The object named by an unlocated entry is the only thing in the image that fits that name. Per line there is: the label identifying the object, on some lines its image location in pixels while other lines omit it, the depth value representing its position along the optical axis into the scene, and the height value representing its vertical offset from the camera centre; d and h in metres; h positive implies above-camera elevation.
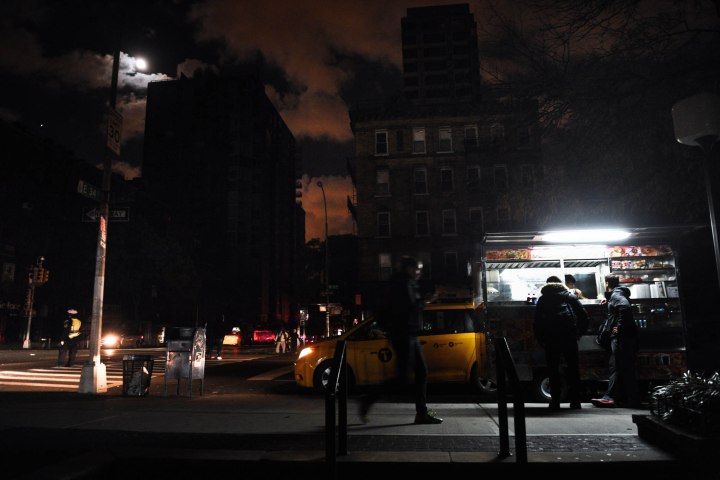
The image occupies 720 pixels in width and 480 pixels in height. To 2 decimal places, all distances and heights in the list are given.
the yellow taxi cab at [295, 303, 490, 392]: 10.05 -0.57
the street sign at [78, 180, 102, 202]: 10.54 +2.88
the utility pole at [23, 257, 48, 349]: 32.44 +3.26
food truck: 8.49 +0.64
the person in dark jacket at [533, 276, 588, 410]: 7.35 -0.17
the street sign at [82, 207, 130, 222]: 11.10 +2.51
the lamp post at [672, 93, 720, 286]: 5.05 +1.95
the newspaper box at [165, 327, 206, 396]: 9.88 -0.54
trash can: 9.88 -0.92
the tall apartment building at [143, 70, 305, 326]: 66.12 +19.84
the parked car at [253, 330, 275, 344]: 39.38 -0.75
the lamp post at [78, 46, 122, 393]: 10.23 +1.14
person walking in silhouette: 6.11 -0.16
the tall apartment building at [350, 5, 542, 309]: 42.03 +11.12
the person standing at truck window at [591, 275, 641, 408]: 7.46 -0.55
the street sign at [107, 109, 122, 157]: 11.16 +4.38
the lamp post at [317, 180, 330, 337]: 36.91 +3.41
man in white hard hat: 16.23 -0.24
